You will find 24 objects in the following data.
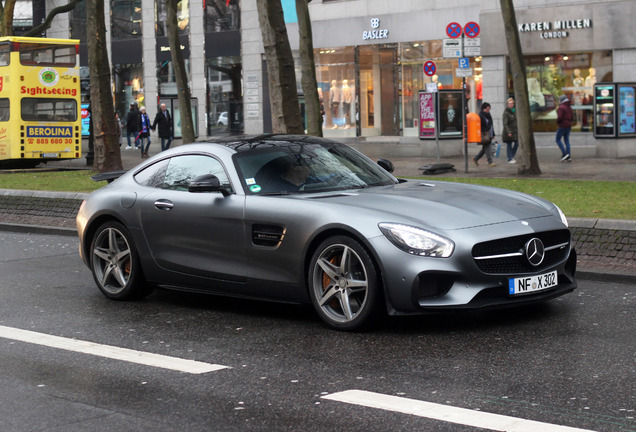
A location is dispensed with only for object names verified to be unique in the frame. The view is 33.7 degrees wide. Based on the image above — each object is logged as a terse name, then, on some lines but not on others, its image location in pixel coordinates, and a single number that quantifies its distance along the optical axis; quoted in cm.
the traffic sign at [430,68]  3023
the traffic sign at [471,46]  2179
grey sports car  711
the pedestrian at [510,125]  2578
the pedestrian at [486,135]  2547
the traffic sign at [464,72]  2292
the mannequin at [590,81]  3222
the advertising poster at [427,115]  2777
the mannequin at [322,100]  4000
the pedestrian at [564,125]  2656
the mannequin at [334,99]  4019
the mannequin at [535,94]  3344
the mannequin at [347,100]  3991
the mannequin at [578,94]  3241
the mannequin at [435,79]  3685
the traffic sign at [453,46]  2198
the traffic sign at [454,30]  2414
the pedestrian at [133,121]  3759
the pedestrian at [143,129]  3434
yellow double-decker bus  2911
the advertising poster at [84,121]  4381
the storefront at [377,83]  3716
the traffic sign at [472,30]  2283
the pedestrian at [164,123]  3338
